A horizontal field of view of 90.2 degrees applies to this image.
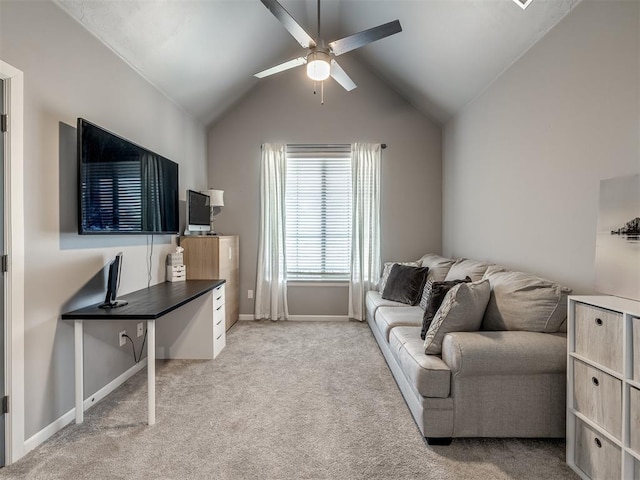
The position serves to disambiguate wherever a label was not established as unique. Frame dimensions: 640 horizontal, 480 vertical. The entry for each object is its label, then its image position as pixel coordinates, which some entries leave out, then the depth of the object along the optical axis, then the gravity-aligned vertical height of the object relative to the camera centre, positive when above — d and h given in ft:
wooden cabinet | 11.83 -0.71
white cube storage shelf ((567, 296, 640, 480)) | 4.34 -2.24
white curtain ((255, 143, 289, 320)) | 14.46 +0.22
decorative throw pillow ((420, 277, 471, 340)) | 7.38 -1.51
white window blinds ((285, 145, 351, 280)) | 14.71 +1.12
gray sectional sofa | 5.81 -2.67
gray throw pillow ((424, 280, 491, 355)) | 6.46 -1.60
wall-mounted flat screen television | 6.78 +1.27
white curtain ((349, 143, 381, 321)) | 14.34 +0.63
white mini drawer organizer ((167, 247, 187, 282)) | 11.00 -1.05
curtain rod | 14.51 +4.19
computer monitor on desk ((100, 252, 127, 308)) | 7.17 -1.12
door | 5.49 -1.07
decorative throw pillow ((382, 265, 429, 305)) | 11.35 -1.72
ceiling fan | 7.06 +4.74
